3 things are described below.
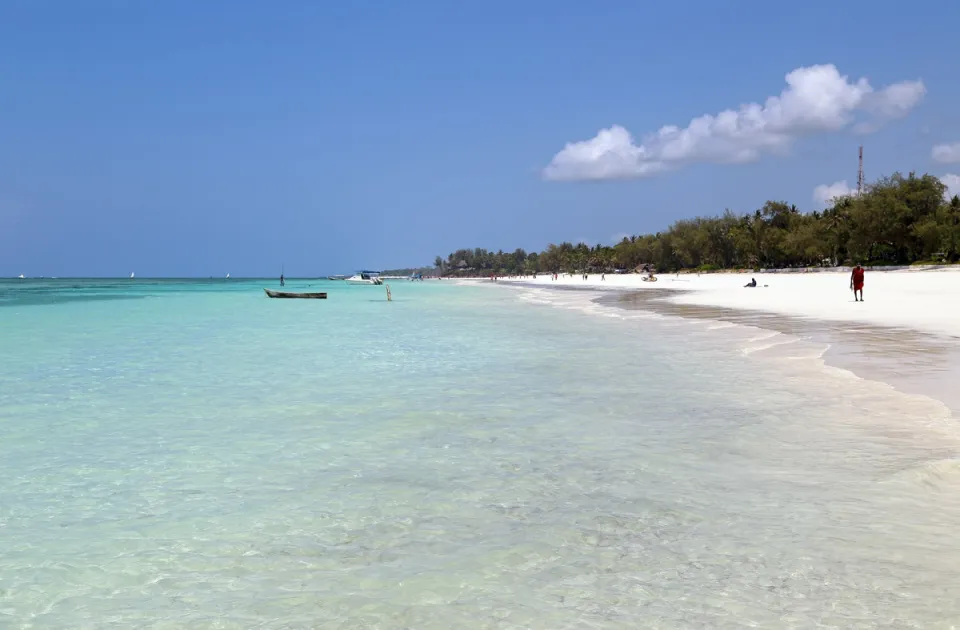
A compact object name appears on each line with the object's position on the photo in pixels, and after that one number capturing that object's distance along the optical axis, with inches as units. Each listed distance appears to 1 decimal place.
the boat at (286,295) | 2649.9
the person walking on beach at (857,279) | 1473.9
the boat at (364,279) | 7559.1
